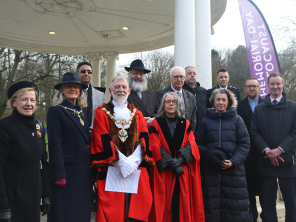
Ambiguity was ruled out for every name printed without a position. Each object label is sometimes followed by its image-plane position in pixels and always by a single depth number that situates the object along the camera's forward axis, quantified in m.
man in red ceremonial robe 3.20
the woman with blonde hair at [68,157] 2.92
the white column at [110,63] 13.06
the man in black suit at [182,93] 4.44
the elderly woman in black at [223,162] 3.65
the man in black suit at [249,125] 4.56
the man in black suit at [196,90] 4.84
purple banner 7.41
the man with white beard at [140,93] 4.23
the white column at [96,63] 13.12
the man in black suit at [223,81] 5.26
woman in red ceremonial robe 3.58
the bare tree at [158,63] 23.77
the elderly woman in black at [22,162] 2.48
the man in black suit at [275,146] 3.92
